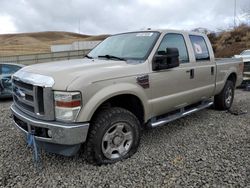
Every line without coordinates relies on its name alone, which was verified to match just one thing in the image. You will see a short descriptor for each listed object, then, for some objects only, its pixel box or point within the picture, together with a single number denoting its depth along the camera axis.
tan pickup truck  2.21
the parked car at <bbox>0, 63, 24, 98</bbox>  5.72
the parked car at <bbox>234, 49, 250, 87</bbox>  7.07
